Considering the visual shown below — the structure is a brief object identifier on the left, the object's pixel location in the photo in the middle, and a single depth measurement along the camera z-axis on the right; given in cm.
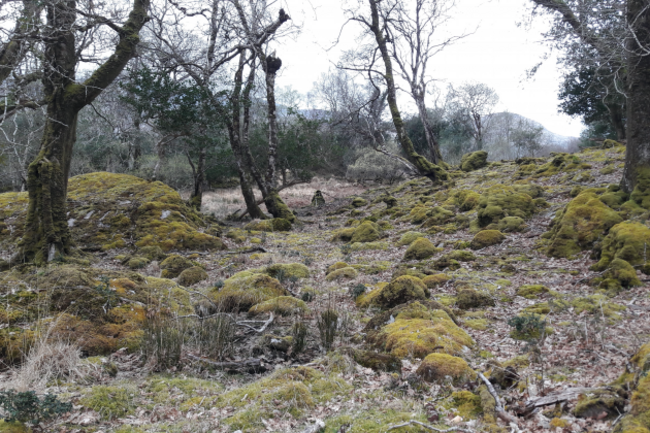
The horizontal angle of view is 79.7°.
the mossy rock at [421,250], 959
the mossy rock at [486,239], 940
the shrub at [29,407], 262
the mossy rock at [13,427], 254
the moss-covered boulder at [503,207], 1064
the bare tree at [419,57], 2273
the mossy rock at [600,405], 252
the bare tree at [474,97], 3525
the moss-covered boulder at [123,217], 1146
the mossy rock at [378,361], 392
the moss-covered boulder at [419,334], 417
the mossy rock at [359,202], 1986
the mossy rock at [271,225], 1589
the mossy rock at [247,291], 632
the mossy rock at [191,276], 799
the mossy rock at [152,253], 1027
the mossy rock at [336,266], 889
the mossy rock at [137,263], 932
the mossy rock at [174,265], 866
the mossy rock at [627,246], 603
